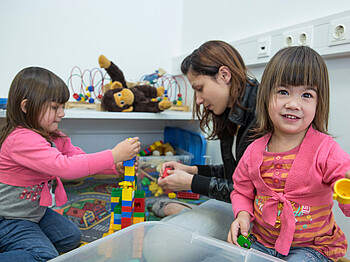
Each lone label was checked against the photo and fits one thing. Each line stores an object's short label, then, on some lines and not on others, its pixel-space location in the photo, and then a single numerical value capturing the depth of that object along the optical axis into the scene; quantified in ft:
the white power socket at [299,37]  3.21
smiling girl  2.00
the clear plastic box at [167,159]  4.56
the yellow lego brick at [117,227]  2.90
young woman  2.93
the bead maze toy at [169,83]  5.73
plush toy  4.43
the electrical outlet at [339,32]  2.79
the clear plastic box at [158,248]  1.83
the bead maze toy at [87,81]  5.45
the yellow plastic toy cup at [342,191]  1.50
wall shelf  4.03
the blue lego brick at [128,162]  2.82
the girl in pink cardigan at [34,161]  2.63
